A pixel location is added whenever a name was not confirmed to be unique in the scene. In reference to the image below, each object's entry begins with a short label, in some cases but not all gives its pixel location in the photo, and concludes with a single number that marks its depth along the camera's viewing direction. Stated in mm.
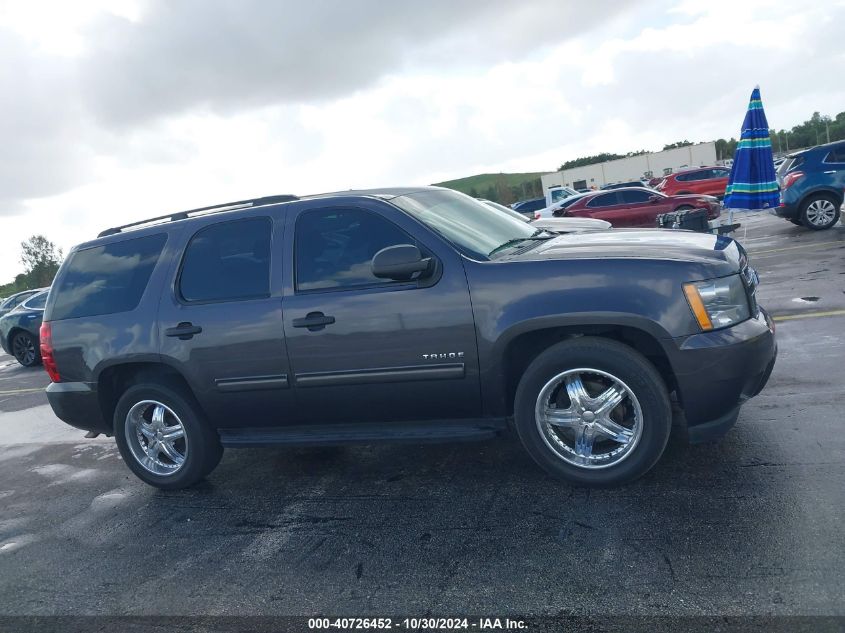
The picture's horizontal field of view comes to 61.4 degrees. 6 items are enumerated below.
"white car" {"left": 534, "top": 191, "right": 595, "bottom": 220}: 22219
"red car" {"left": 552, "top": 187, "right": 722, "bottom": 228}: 20359
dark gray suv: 3797
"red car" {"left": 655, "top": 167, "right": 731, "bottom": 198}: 30484
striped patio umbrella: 14172
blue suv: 13898
